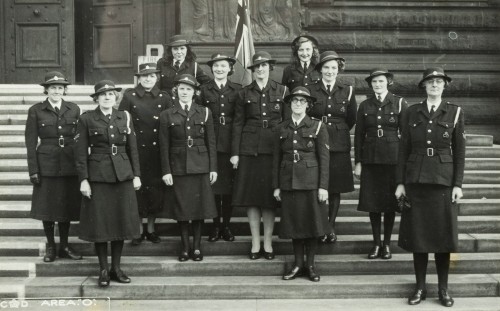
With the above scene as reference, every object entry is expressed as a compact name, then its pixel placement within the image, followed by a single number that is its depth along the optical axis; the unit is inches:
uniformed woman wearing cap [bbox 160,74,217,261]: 292.2
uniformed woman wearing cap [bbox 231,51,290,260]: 297.4
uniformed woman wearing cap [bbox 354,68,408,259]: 293.0
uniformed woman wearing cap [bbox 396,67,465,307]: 264.8
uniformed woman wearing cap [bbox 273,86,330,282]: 280.4
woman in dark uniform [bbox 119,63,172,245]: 303.4
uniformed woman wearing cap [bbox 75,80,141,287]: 276.1
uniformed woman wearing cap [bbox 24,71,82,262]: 291.6
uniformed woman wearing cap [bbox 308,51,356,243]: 301.6
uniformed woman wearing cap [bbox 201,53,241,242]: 307.0
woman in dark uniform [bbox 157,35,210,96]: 315.1
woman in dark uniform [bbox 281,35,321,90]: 307.6
